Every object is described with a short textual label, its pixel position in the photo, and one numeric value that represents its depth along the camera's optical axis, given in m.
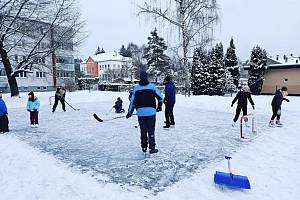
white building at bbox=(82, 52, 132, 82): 83.31
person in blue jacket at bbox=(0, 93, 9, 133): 9.62
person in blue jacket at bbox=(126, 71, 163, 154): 6.27
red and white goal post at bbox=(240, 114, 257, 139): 8.27
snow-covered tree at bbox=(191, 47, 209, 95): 35.03
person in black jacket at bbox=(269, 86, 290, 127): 10.19
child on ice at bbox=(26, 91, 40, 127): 10.88
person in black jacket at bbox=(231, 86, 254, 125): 10.05
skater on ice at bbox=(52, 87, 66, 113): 16.05
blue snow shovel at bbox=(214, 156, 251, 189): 4.57
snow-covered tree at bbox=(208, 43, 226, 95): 34.75
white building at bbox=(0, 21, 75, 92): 23.41
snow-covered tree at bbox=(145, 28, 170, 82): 49.19
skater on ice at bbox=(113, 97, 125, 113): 15.06
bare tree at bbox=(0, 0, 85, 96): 21.16
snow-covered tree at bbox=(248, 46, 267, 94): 37.06
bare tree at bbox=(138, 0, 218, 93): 22.17
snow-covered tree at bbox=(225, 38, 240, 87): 42.22
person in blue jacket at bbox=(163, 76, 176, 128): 9.82
